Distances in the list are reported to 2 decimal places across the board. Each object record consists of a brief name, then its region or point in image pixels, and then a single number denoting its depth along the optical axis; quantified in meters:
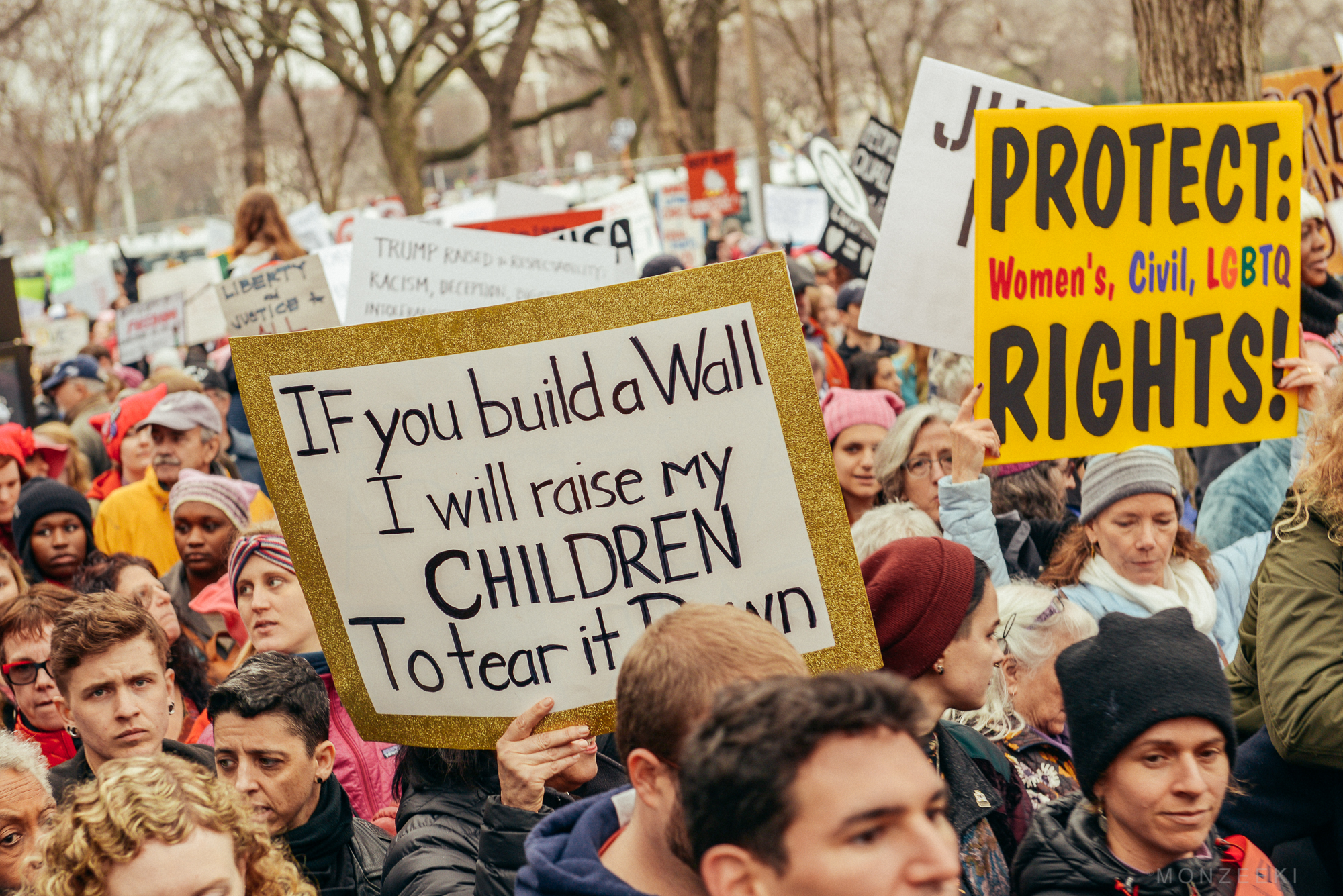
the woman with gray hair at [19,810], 2.85
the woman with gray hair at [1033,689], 3.13
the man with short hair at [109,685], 3.33
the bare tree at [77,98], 39.53
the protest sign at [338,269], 7.70
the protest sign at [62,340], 14.34
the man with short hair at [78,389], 9.32
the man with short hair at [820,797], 1.46
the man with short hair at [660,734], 1.86
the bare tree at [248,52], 25.82
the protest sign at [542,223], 7.41
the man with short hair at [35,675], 4.01
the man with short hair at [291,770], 3.01
